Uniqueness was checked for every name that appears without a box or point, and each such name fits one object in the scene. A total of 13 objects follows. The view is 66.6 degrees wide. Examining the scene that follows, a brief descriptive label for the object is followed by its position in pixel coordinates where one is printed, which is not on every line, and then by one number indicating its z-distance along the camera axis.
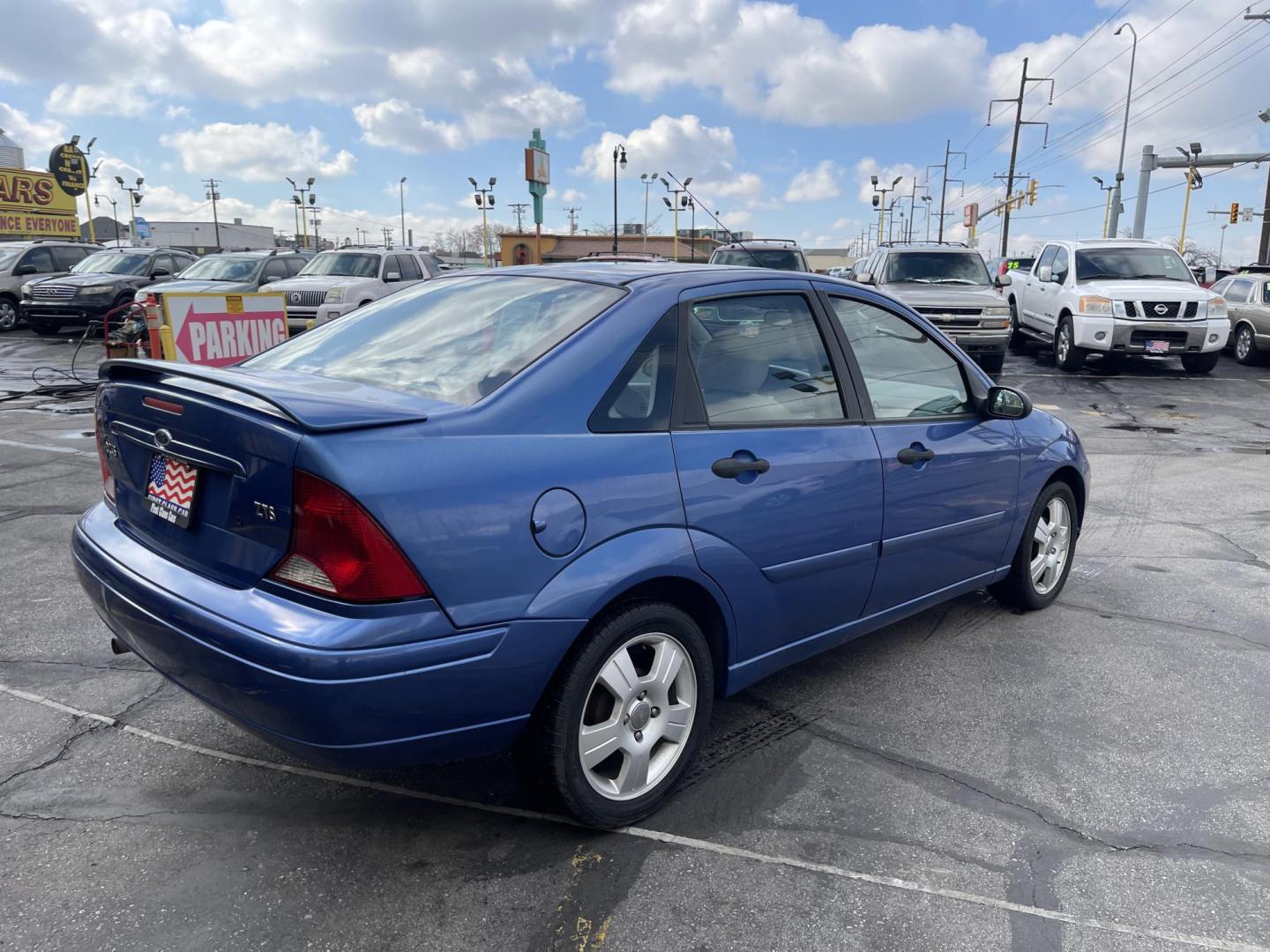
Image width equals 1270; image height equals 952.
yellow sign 41.94
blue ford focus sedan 2.32
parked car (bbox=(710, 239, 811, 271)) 15.68
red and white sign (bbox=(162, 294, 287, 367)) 10.35
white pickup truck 14.38
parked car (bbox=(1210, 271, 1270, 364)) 16.84
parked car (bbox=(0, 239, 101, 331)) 21.91
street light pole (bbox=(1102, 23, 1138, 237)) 44.88
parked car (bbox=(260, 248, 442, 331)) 15.95
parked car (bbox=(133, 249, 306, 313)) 18.47
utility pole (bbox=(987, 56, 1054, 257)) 55.34
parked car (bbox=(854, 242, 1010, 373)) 13.98
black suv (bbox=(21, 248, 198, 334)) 19.83
